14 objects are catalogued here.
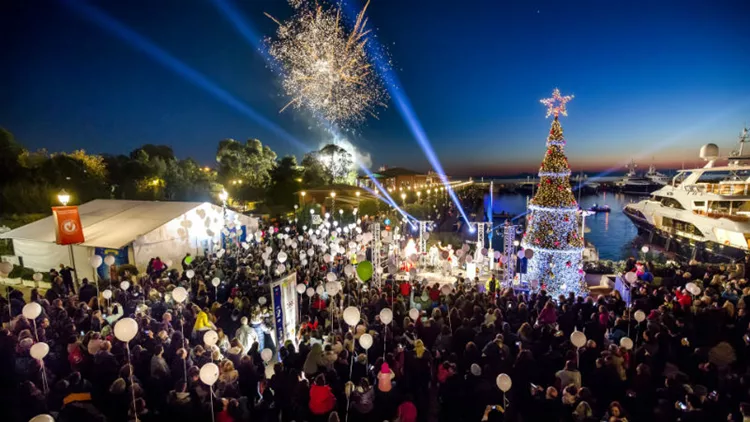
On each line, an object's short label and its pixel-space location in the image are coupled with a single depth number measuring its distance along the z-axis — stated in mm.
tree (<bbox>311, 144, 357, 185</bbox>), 48094
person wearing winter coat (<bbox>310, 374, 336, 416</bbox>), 4805
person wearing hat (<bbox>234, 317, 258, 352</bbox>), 6845
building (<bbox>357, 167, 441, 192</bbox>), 52028
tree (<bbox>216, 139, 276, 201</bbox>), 42625
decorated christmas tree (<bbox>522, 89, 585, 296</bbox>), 10383
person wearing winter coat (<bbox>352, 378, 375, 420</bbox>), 4848
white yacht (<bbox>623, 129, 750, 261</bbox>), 18391
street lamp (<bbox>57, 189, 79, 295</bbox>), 11091
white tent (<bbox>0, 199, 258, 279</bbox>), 13078
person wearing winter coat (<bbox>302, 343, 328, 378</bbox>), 5840
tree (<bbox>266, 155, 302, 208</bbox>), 41094
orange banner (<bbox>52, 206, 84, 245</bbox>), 11781
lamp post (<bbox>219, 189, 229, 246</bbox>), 16438
